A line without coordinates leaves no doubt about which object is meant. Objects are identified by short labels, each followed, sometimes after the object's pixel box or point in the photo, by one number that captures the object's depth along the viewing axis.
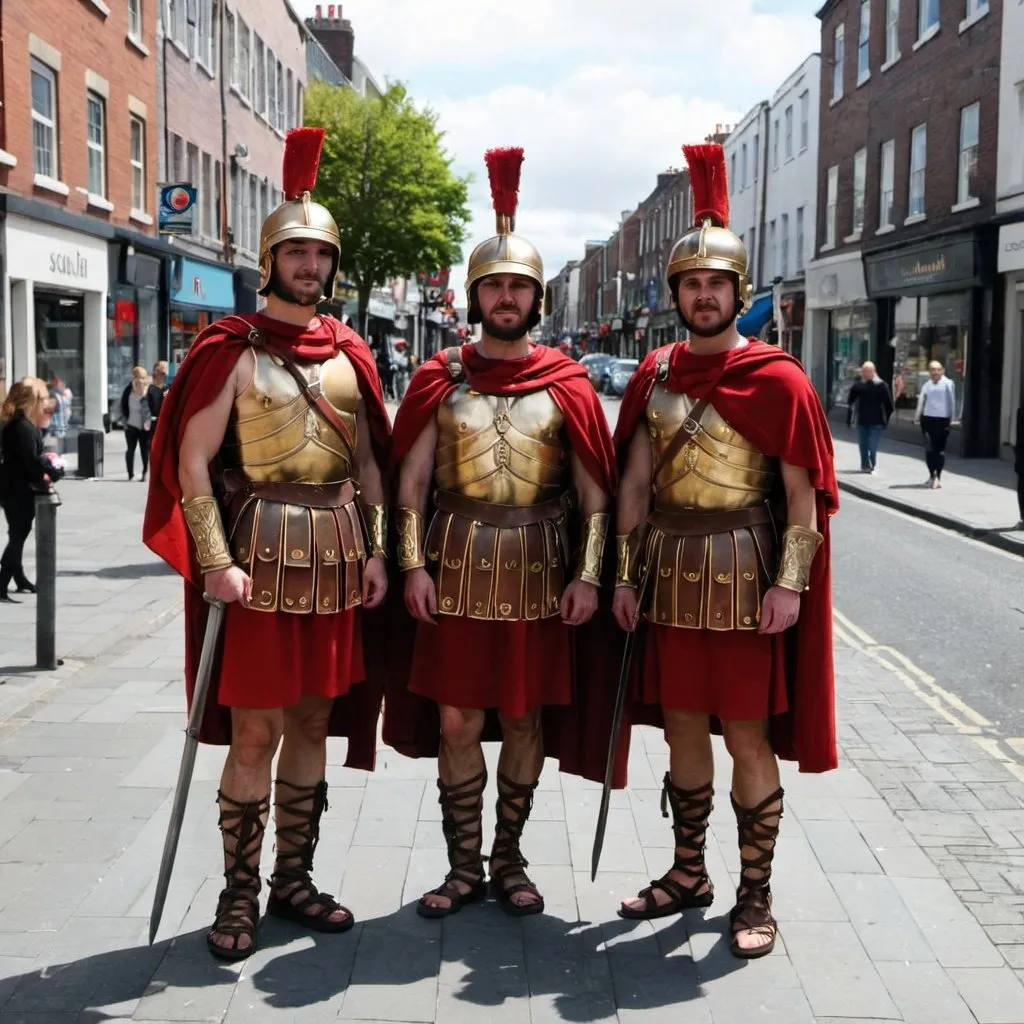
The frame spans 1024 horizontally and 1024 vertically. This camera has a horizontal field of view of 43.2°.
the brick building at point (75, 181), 16.98
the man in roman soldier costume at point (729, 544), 3.80
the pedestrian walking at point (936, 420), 17.36
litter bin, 17.09
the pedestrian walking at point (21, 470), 9.35
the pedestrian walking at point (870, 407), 18.78
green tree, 39.19
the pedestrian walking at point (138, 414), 16.30
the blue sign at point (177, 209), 22.97
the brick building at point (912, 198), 21.67
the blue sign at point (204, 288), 25.64
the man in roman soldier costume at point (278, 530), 3.76
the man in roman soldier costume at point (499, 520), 3.96
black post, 7.14
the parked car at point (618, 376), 44.34
